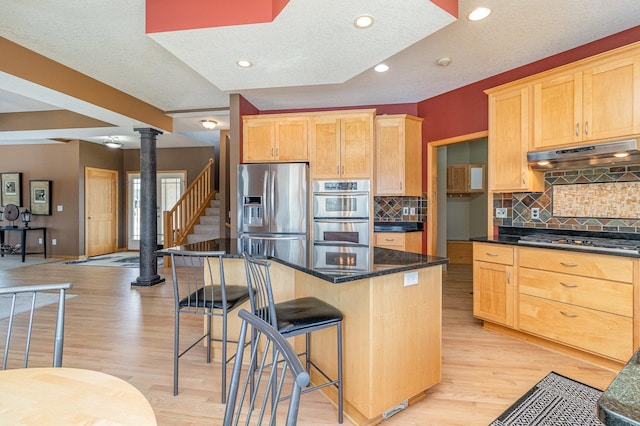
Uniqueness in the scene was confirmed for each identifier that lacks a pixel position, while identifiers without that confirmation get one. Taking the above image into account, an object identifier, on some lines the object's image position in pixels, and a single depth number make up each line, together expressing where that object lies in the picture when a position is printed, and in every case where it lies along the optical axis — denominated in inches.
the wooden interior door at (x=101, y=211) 302.5
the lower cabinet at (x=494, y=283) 116.7
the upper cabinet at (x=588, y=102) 97.1
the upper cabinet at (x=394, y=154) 178.7
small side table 278.4
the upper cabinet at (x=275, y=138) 174.1
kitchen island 69.2
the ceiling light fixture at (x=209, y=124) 228.5
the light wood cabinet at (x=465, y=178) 257.1
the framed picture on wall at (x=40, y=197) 296.5
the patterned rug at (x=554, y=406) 72.3
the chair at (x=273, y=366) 25.8
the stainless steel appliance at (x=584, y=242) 93.4
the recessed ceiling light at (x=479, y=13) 97.5
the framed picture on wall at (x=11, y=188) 301.3
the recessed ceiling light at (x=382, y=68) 138.3
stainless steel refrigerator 166.2
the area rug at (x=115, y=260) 267.7
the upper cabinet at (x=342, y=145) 169.0
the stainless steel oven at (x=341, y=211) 168.9
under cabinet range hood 97.8
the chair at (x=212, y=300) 80.8
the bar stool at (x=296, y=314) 66.2
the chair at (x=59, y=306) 46.7
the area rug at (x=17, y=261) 253.8
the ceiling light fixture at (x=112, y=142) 278.5
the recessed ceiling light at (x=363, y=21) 78.9
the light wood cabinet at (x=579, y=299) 90.8
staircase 269.4
